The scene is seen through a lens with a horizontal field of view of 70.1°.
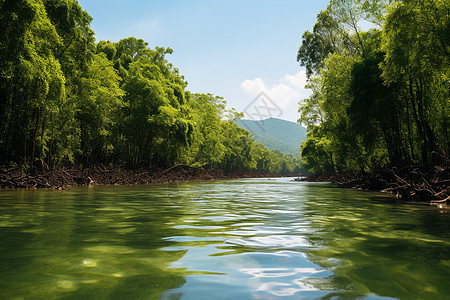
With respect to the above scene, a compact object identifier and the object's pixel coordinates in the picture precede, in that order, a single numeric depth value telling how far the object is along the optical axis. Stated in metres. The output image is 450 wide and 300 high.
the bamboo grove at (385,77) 10.91
